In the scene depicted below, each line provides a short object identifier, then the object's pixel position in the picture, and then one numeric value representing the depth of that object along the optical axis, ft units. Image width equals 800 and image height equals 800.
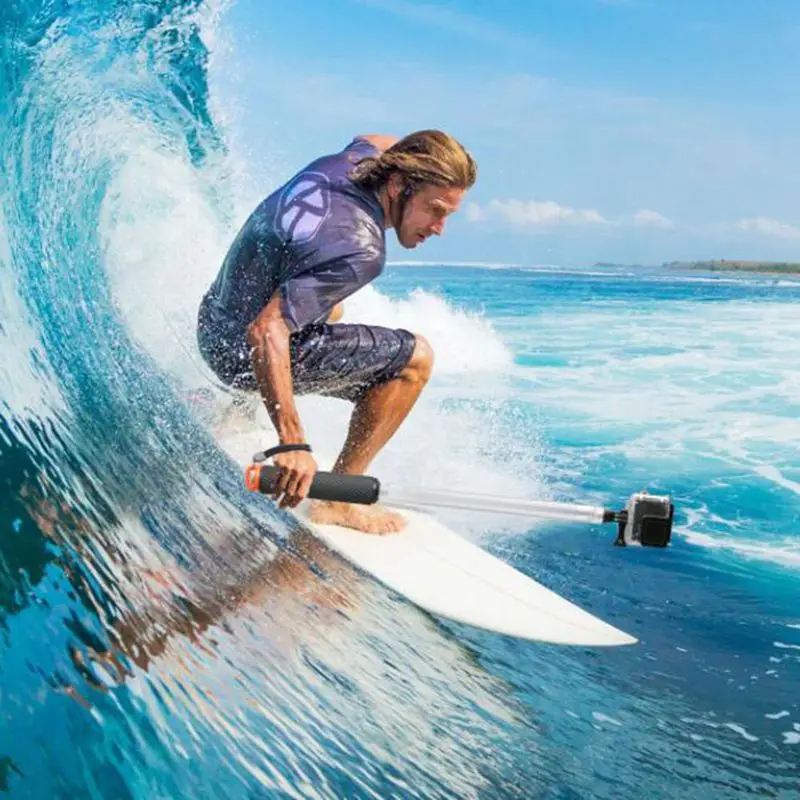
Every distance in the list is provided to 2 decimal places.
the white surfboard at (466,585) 10.80
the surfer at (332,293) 9.41
